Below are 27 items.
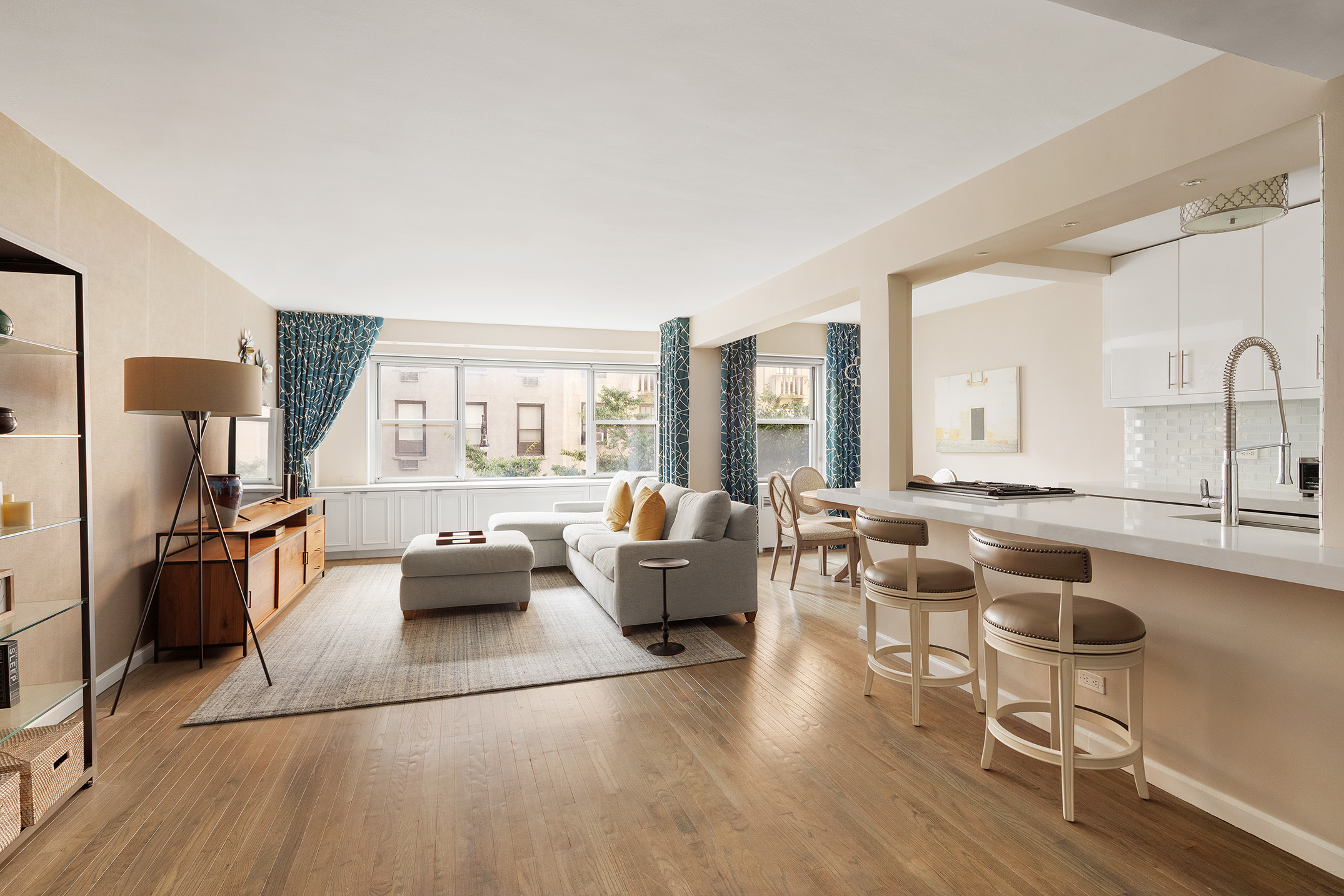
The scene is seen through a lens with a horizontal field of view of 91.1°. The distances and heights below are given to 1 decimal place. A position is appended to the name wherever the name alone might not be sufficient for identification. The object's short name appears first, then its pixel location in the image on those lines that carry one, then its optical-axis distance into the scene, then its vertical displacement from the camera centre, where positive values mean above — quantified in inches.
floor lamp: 124.6 +11.3
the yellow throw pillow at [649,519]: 179.9 -19.8
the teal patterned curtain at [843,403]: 290.0 +18.7
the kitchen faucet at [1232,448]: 86.4 -0.7
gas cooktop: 122.3 -9.0
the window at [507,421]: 279.6 +12.3
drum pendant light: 102.7 +37.5
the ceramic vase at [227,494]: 159.6 -10.8
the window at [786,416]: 295.6 +14.0
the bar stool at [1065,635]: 83.2 -24.9
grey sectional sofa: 161.9 -31.2
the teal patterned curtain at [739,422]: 271.7 +10.2
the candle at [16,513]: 81.4 -7.7
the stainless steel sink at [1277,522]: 89.8 -11.4
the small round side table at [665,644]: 148.9 -45.7
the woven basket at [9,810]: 75.3 -41.8
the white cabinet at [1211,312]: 135.7 +30.4
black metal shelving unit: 81.5 -20.3
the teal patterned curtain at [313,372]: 244.8 +29.0
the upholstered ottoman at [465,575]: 175.6 -34.6
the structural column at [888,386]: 143.3 +13.0
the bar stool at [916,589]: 111.3 -24.9
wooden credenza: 143.3 -31.5
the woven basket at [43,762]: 80.6 -40.9
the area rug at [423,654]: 125.2 -46.2
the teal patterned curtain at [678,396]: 264.7 +20.4
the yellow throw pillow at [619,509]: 216.4 -20.4
